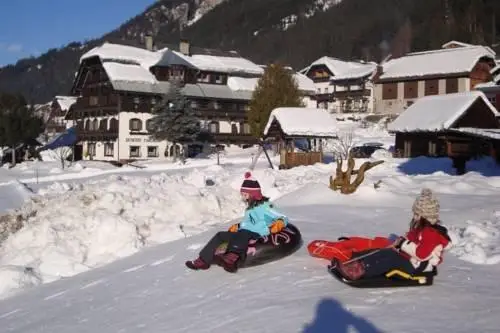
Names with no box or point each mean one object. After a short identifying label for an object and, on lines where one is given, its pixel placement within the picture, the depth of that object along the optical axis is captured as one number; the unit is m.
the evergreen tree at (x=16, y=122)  51.88
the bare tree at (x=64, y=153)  59.10
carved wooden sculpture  16.52
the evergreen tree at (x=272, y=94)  49.56
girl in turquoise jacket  8.78
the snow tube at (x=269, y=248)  8.88
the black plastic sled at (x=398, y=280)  7.13
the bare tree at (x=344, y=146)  42.25
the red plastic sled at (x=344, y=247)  8.23
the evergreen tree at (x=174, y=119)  47.59
